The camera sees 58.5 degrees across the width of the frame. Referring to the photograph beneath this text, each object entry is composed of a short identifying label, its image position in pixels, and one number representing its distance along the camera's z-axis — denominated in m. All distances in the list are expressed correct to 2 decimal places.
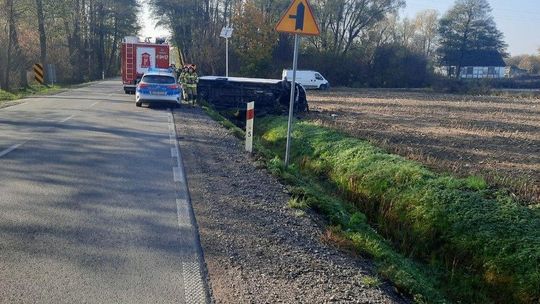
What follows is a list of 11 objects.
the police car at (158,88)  19.86
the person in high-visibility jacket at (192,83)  21.75
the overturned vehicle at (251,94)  20.17
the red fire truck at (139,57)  27.59
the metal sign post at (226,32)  26.17
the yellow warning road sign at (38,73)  33.19
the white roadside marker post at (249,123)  10.79
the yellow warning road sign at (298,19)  8.55
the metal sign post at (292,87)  8.85
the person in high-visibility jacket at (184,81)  22.72
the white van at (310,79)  43.75
